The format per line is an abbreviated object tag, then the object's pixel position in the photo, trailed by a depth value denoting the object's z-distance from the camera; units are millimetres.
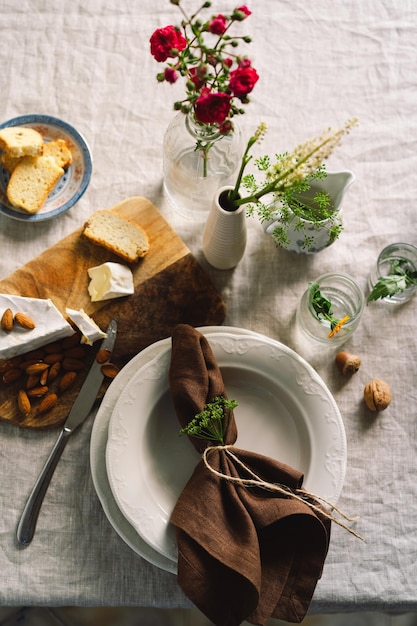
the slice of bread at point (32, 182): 1271
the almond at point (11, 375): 1214
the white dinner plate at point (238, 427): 1117
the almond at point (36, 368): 1216
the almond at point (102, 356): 1222
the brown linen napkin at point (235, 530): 1032
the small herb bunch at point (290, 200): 930
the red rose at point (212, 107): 847
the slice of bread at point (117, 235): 1272
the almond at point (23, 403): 1205
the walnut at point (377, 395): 1247
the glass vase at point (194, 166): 1138
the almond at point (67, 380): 1223
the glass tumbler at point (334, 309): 1221
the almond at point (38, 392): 1215
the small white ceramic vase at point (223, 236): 1107
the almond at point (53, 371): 1227
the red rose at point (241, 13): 833
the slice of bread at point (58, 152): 1308
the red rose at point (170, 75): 880
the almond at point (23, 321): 1202
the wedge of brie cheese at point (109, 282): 1238
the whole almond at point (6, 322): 1197
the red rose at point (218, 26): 847
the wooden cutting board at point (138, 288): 1259
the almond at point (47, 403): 1213
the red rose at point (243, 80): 830
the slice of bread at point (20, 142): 1256
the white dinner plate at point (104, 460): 1127
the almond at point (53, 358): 1231
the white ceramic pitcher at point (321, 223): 1160
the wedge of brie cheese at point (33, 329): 1197
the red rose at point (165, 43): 863
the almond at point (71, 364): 1231
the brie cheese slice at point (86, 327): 1218
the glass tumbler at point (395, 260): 1303
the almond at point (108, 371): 1220
